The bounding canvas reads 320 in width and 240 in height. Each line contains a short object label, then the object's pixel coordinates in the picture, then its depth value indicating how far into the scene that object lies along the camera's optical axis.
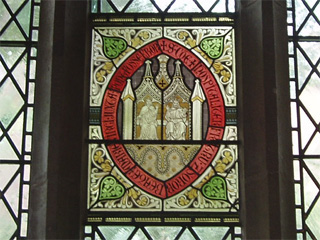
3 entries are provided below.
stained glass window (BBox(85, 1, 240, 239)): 4.41
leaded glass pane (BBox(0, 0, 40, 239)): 4.38
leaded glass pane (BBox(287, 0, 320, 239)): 4.39
